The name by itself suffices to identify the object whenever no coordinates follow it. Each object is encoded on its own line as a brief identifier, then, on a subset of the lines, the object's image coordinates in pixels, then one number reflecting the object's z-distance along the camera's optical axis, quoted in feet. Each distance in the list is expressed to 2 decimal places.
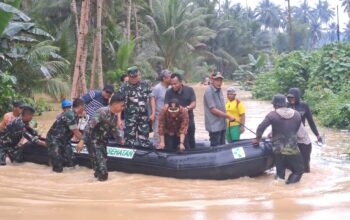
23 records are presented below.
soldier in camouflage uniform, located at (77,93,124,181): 24.22
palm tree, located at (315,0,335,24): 367.33
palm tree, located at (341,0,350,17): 192.78
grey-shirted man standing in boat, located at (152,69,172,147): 28.48
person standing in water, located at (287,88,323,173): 26.30
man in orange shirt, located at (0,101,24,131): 28.58
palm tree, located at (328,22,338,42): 355.15
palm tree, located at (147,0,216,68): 120.88
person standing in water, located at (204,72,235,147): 27.45
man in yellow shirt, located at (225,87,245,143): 28.53
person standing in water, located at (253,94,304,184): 24.47
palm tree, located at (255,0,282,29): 283.18
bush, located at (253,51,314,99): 77.66
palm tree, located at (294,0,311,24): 323.78
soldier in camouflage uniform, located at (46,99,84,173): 27.15
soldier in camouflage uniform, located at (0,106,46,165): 28.37
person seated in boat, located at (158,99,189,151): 25.73
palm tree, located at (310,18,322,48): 284.96
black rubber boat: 25.66
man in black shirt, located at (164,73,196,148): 26.68
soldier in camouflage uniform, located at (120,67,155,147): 27.96
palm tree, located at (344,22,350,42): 291.58
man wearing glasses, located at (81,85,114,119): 29.17
